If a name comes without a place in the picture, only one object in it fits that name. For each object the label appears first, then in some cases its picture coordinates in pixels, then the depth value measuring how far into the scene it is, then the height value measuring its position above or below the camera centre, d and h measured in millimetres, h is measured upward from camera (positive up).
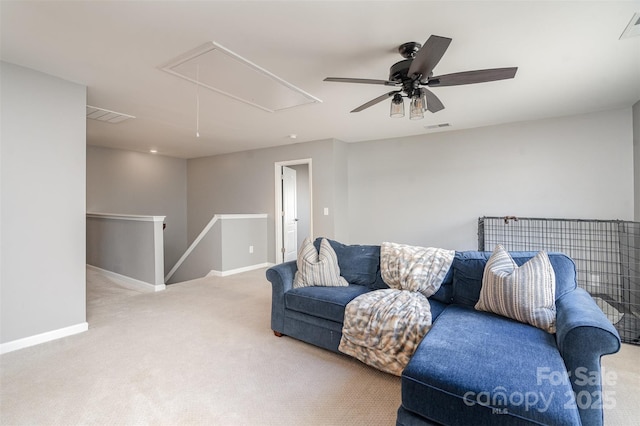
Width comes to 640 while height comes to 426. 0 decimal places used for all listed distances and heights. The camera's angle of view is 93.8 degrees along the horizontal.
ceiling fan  1728 +896
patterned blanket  1987 -693
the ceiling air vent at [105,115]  3676 +1293
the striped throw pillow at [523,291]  1841 -518
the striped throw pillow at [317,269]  2736 -520
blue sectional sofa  1198 -715
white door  5980 -33
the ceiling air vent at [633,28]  1915 +1225
